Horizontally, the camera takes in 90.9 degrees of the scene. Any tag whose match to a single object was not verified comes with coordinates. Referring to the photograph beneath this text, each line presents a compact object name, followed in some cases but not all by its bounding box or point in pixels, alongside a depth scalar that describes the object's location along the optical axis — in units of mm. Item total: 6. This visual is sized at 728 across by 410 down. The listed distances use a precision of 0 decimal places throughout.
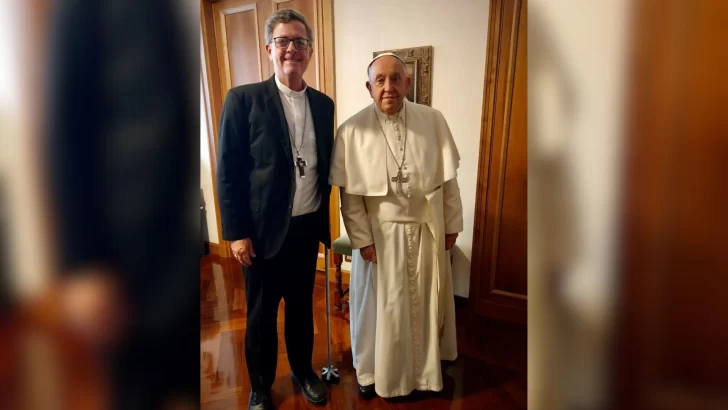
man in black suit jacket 1305
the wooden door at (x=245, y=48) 2426
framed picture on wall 2119
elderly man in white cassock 1463
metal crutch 1723
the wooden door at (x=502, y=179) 1876
